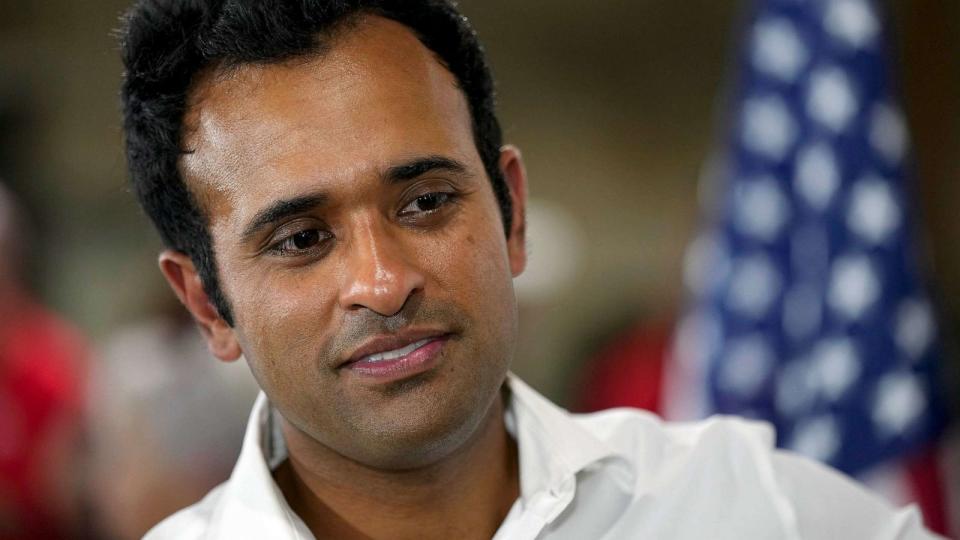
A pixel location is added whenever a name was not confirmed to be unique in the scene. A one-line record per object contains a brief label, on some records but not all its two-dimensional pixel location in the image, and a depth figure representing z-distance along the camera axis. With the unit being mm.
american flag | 5281
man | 2936
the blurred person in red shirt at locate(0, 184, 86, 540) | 6383
